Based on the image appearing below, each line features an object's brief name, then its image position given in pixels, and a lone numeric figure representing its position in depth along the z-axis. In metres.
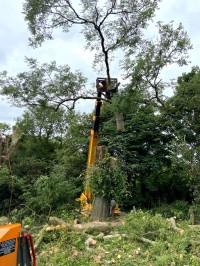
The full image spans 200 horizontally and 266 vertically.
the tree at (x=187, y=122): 10.56
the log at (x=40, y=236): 6.06
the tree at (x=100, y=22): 12.23
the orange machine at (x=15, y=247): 3.08
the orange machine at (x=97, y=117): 9.49
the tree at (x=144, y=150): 12.41
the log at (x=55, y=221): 6.70
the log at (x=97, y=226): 6.52
